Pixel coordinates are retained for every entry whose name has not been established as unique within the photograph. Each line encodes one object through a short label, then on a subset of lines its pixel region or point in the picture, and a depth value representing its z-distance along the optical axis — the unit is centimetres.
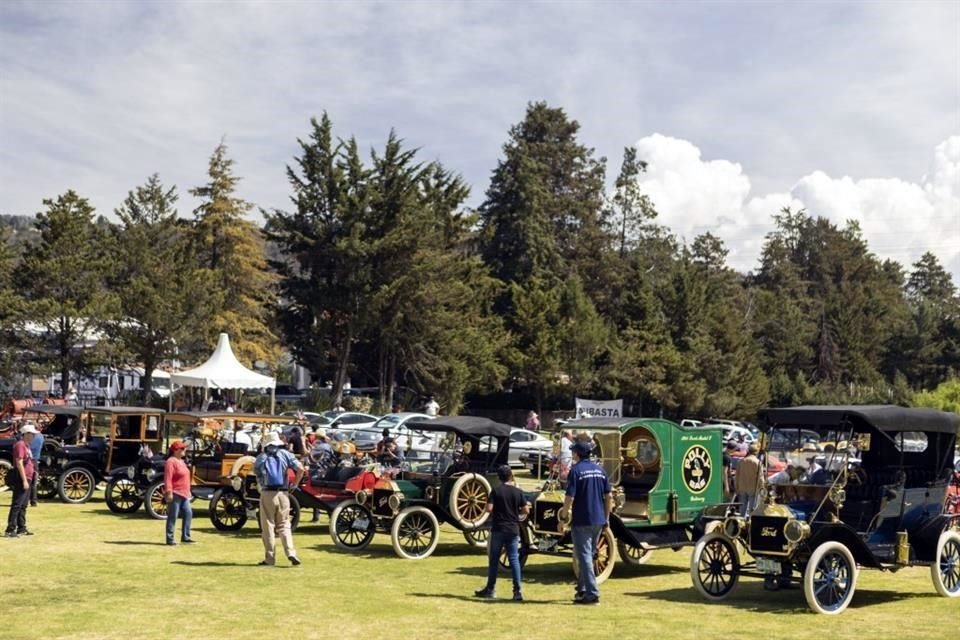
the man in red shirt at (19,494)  1814
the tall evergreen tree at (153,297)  4944
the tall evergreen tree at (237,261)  5862
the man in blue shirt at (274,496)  1535
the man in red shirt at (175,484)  1794
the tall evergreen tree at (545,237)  6064
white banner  4819
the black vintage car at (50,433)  2452
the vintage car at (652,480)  1558
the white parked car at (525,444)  3594
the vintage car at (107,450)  2381
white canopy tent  3933
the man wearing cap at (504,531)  1320
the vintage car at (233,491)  2028
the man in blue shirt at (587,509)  1262
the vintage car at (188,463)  2173
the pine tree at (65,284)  4706
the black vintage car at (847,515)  1281
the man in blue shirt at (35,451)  2211
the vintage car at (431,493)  1725
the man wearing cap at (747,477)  1766
